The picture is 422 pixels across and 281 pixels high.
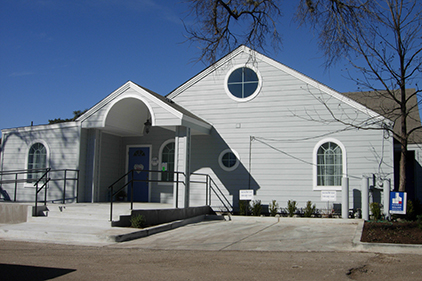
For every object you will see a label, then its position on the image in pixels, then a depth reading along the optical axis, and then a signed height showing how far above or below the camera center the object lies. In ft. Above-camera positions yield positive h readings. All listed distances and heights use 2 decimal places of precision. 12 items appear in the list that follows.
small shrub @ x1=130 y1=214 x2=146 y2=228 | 34.60 -3.92
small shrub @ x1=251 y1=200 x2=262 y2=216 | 43.47 -3.30
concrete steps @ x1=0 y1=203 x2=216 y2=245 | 30.81 -4.49
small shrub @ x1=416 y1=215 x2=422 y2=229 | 29.50 -2.99
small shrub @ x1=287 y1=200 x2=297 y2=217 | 42.34 -3.01
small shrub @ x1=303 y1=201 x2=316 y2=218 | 41.68 -3.14
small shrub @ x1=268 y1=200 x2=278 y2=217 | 43.09 -3.13
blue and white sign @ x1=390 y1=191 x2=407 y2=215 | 35.19 -1.82
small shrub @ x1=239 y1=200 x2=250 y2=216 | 44.09 -3.36
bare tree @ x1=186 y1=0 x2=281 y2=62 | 30.22 +12.70
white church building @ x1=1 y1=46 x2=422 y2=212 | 42.34 +4.31
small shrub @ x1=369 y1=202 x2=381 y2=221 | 39.45 -2.85
